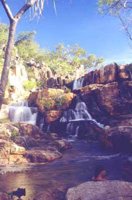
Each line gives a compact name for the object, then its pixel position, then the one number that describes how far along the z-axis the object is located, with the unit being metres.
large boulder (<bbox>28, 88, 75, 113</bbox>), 21.71
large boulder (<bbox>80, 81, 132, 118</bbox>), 20.13
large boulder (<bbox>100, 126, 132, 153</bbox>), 14.53
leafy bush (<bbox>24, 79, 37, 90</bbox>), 32.92
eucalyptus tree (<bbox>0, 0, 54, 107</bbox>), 4.72
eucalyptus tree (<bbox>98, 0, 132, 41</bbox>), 15.21
